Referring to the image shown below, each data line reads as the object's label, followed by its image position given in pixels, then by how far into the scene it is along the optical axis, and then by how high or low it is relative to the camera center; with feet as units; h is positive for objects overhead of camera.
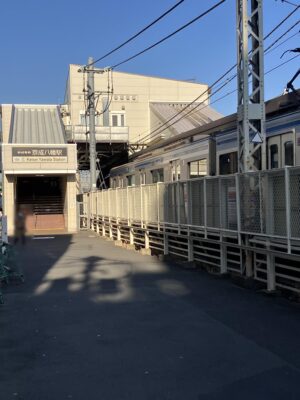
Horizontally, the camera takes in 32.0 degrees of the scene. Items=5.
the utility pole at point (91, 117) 88.43 +15.07
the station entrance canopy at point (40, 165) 91.66 +7.22
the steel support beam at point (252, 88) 32.27 +6.98
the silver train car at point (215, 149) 33.65 +4.50
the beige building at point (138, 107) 142.51 +28.59
